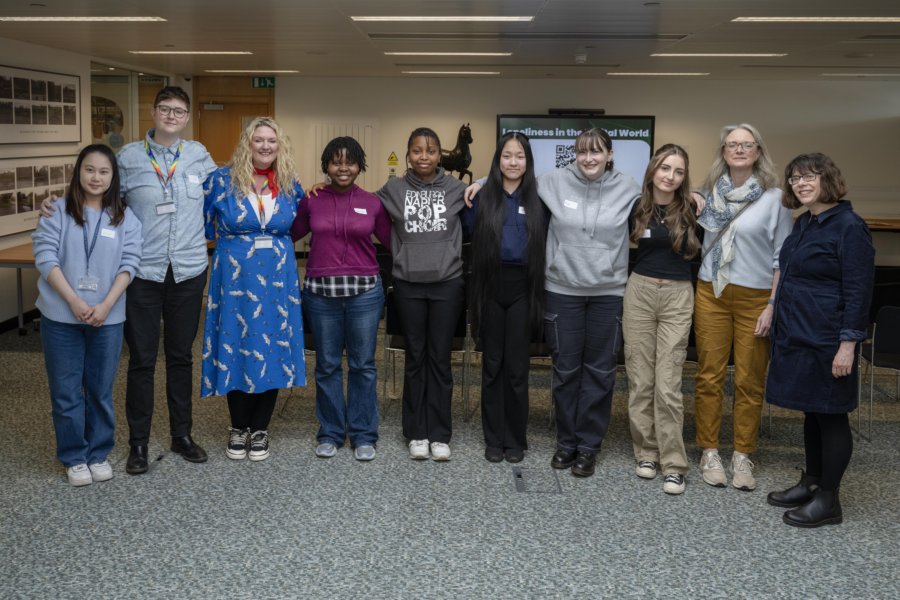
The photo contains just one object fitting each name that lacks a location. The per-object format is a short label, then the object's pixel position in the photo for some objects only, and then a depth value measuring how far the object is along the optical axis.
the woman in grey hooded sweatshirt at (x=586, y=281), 3.32
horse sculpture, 9.77
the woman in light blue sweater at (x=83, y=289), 3.08
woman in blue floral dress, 3.35
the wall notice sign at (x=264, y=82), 10.62
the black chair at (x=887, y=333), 3.87
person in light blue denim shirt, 3.26
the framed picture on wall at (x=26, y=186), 6.33
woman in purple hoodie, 3.43
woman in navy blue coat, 2.84
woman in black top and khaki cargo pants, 3.28
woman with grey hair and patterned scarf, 3.24
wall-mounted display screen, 10.30
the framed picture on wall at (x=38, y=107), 6.27
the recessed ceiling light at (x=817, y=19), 5.28
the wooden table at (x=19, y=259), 5.55
